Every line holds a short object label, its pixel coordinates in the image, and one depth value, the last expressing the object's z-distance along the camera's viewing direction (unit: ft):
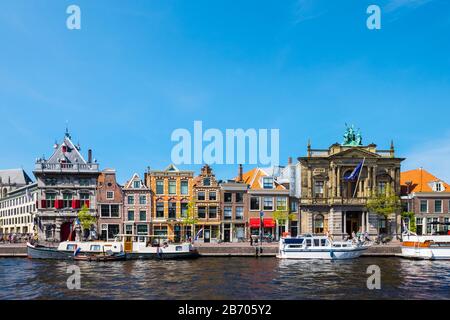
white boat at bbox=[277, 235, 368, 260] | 164.86
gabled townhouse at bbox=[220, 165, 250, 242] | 229.25
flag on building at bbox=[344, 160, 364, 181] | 223.49
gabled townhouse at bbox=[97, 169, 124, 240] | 228.22
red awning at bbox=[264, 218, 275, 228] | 230.27
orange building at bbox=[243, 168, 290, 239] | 230.48
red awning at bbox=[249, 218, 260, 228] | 229.25
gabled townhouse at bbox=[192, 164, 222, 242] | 227.61
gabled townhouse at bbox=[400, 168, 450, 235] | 237.04
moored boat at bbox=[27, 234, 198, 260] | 166.40
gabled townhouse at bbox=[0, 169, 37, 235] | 277.23
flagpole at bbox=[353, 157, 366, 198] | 223.51
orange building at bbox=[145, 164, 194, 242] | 227.40
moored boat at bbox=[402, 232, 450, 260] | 166.81
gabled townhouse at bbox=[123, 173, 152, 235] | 227.20
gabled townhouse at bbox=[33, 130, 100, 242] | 226.58
